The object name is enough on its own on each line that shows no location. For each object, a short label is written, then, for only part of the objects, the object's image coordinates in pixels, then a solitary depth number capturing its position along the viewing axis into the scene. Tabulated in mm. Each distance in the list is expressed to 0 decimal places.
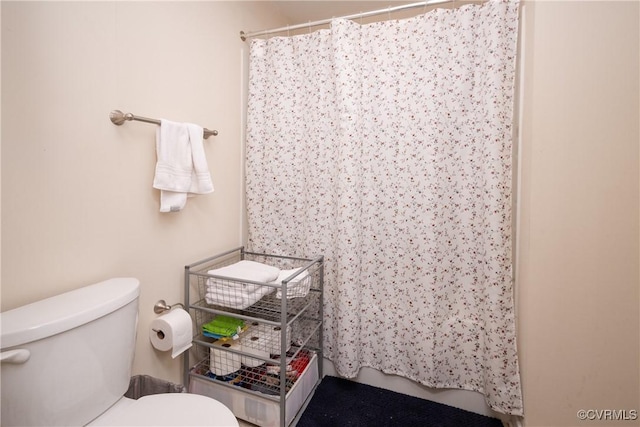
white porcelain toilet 730
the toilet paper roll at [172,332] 1206
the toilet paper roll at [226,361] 1448
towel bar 1106
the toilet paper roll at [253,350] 1431
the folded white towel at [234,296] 1333
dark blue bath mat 1458
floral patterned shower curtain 1369
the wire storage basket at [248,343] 1341
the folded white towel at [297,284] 1394
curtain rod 1449
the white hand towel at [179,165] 1234
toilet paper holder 1317
